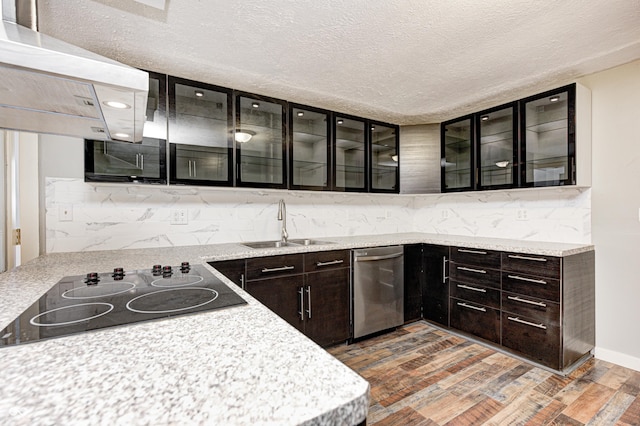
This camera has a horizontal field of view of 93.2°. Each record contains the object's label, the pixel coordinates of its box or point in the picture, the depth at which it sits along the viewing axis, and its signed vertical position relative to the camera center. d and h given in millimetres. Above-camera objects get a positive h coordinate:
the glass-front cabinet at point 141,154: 2068 +427
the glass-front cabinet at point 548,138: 2438 +629
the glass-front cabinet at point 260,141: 2559 +632
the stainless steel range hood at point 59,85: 791 +382
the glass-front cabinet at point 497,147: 2773 +626
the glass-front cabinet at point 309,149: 2824 +621
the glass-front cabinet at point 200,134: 2303 +633
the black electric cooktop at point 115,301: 834 -311
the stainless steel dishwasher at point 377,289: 2779 -730
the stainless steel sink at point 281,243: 2798 -289
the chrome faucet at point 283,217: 2949 -35
